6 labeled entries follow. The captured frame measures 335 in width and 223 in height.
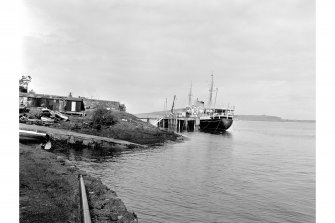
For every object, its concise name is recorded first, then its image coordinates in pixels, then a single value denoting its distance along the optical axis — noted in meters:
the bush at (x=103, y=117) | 45.65
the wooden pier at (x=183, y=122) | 95.25
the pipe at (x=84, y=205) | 8.55
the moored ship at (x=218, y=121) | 90.62
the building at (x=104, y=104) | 61.03
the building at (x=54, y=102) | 54.22
